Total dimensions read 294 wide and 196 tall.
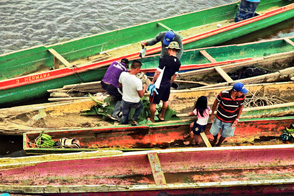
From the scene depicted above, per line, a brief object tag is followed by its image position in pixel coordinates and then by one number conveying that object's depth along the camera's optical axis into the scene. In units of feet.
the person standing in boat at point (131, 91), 36.50
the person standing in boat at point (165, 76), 38.55
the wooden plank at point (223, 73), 52.28
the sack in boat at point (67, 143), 39.37
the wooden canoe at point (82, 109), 42.57
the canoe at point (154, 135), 40.47
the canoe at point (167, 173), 31.12
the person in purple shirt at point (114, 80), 41.88
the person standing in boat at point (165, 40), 43.42
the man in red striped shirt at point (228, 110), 34.88
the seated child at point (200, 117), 36.06
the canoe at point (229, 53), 57.57
